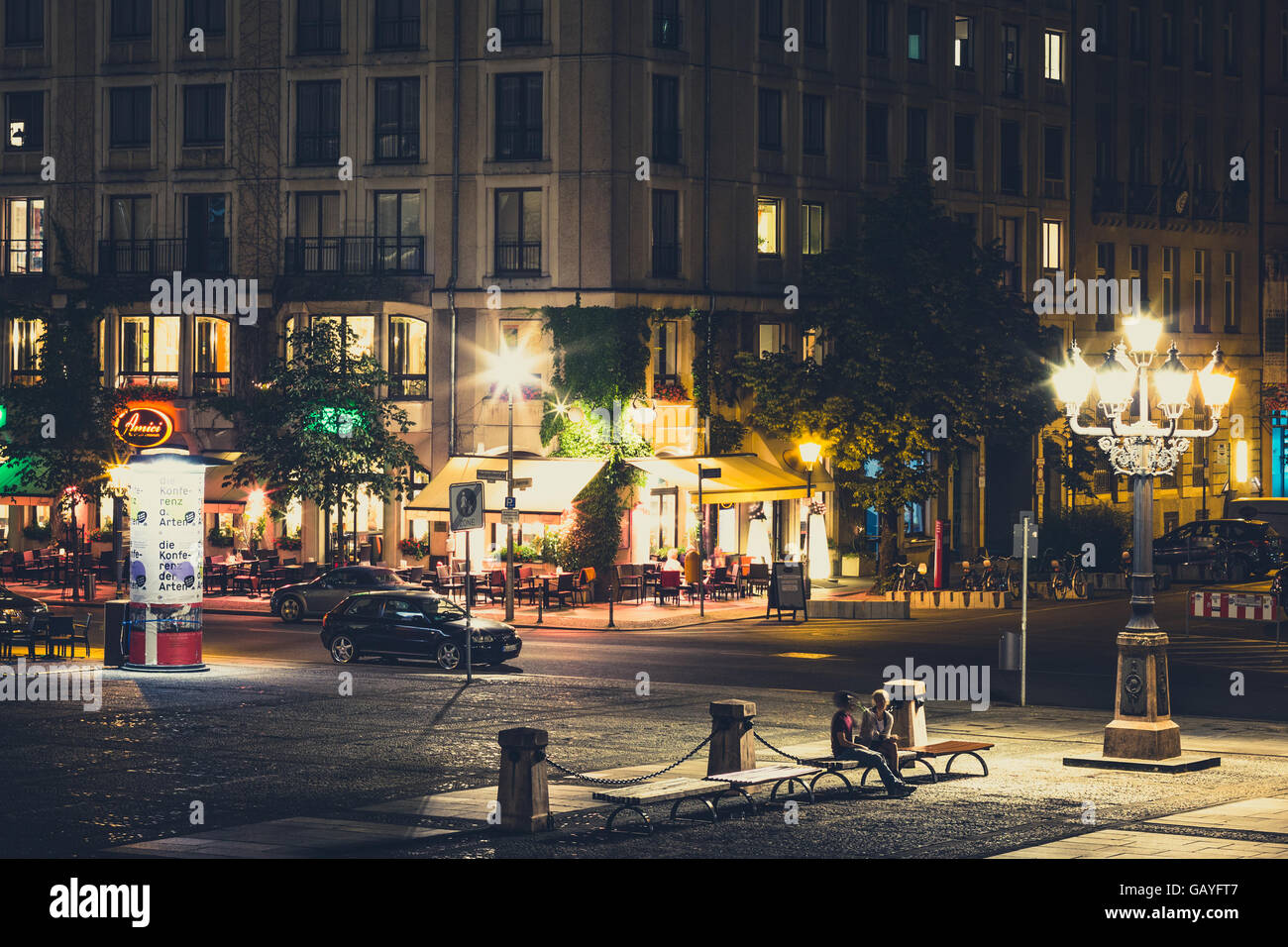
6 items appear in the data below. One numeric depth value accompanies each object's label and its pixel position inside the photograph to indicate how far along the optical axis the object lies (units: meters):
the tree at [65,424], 58.38
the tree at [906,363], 54.03
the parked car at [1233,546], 58.97
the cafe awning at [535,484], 53.00
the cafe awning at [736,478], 54.50
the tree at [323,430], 54.44
